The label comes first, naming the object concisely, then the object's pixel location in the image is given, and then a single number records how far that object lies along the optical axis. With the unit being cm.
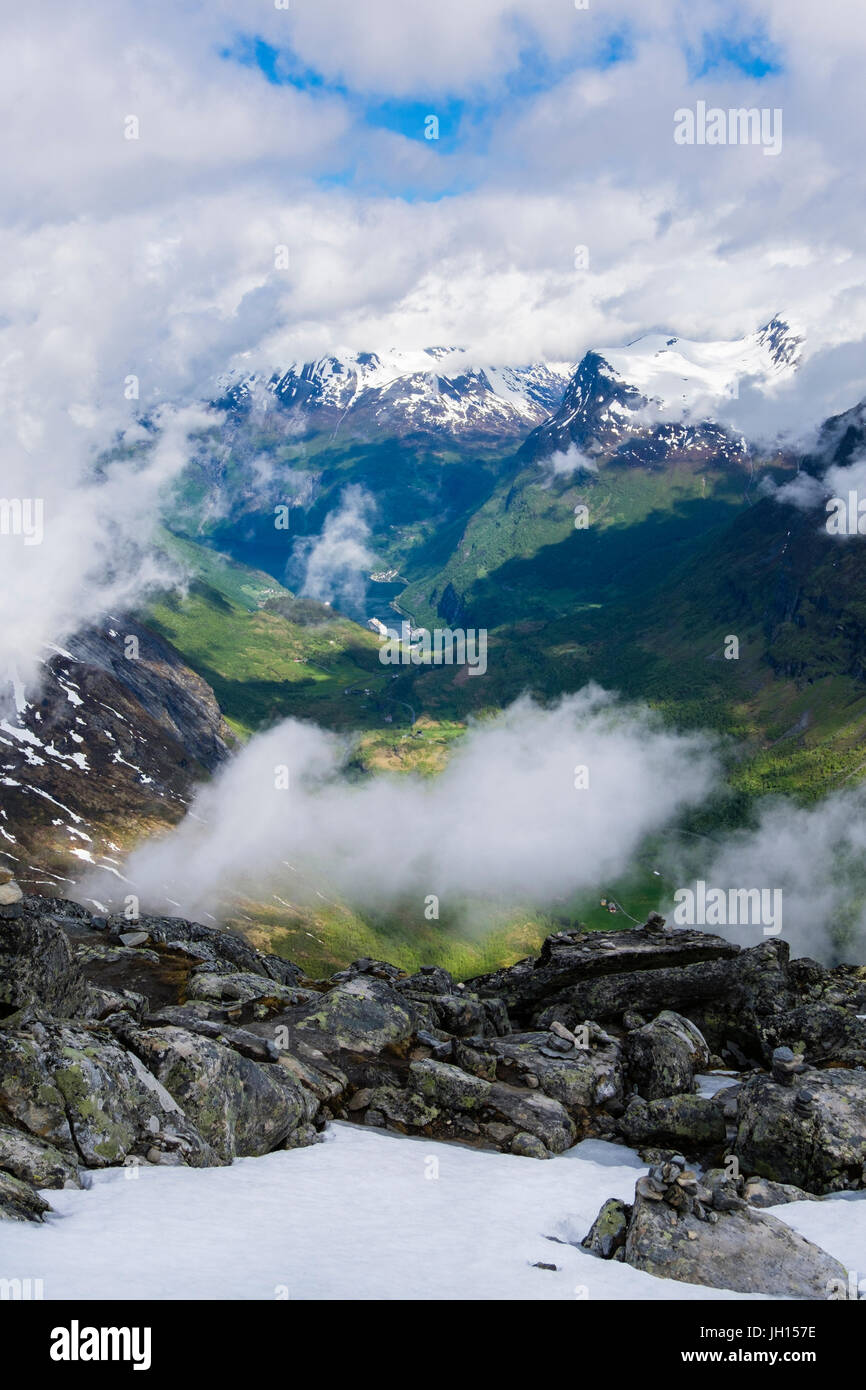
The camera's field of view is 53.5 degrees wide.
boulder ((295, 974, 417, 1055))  4825
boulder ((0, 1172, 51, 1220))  2432
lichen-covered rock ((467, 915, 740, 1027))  6059
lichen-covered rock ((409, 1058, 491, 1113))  4359
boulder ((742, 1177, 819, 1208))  3350
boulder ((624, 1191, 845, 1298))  2597
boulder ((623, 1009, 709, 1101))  4728
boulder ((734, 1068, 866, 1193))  3572
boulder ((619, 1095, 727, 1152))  4075
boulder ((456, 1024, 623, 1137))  4553
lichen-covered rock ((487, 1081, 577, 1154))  4153
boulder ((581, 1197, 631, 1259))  2817
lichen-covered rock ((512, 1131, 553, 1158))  4006
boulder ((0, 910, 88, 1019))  4025
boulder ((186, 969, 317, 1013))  5500
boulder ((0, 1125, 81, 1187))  2730
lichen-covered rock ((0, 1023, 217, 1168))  2991
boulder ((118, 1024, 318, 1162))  3450
